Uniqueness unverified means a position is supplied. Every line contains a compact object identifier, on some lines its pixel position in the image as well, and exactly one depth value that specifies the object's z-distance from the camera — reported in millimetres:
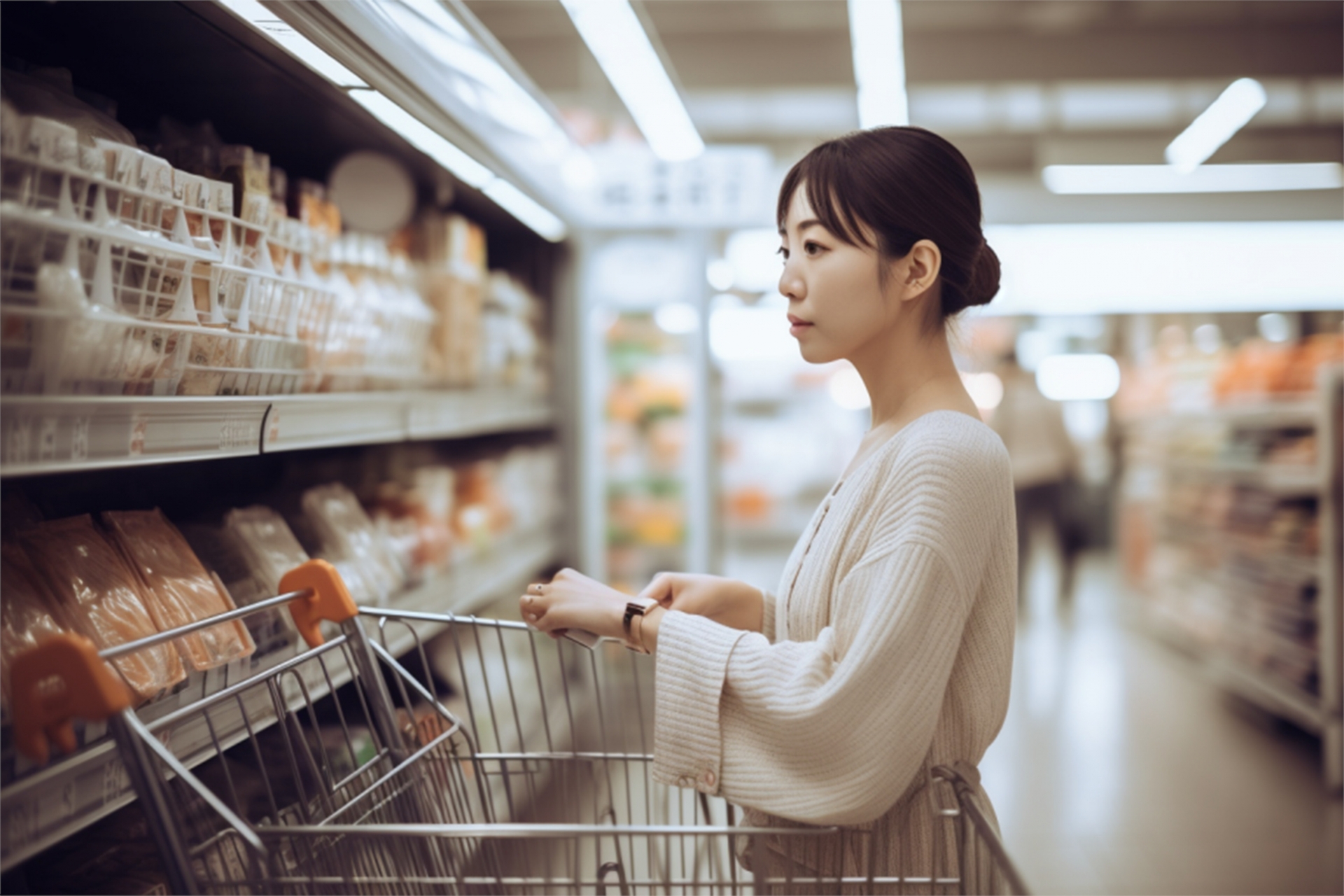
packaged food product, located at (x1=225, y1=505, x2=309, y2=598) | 1830
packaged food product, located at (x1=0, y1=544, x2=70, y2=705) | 1192
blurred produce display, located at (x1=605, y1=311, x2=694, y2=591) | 4906
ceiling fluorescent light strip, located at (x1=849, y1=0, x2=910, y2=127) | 3932
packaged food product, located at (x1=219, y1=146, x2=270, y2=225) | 1650
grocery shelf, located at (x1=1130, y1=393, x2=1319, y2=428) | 4445
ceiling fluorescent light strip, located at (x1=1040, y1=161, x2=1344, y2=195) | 7027
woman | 1135
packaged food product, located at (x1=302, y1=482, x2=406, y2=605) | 2182
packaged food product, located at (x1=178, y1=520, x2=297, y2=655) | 1743
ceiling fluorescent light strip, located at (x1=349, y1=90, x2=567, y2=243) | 2061
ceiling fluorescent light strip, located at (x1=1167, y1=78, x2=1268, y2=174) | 5766
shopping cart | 987
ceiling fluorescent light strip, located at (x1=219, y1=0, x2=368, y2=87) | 1524
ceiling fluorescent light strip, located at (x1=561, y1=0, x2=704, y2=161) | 3174
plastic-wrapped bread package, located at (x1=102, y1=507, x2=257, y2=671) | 1476
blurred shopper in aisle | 7320
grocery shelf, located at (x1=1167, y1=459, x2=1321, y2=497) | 4332
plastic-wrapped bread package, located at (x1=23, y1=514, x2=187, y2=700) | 1320
